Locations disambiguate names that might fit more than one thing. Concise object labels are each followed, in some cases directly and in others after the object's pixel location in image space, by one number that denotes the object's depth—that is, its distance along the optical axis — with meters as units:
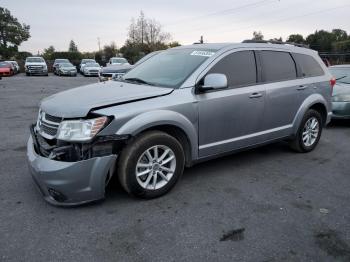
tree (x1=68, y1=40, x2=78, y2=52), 106.41
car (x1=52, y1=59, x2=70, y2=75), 31.53
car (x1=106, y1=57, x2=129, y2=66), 27.78
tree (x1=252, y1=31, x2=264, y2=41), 77.76
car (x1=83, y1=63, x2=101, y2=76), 28.94
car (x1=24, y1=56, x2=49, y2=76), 27.73
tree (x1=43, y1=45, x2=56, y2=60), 63.65
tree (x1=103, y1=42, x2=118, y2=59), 58.54
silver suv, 3.30
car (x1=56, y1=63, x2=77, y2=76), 29.11
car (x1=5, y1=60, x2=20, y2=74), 30.15
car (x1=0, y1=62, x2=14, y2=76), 26.71
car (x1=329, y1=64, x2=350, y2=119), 7.59
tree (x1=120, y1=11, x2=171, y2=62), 54.81
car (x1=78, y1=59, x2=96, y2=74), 31.55
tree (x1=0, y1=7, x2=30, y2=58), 66.50
